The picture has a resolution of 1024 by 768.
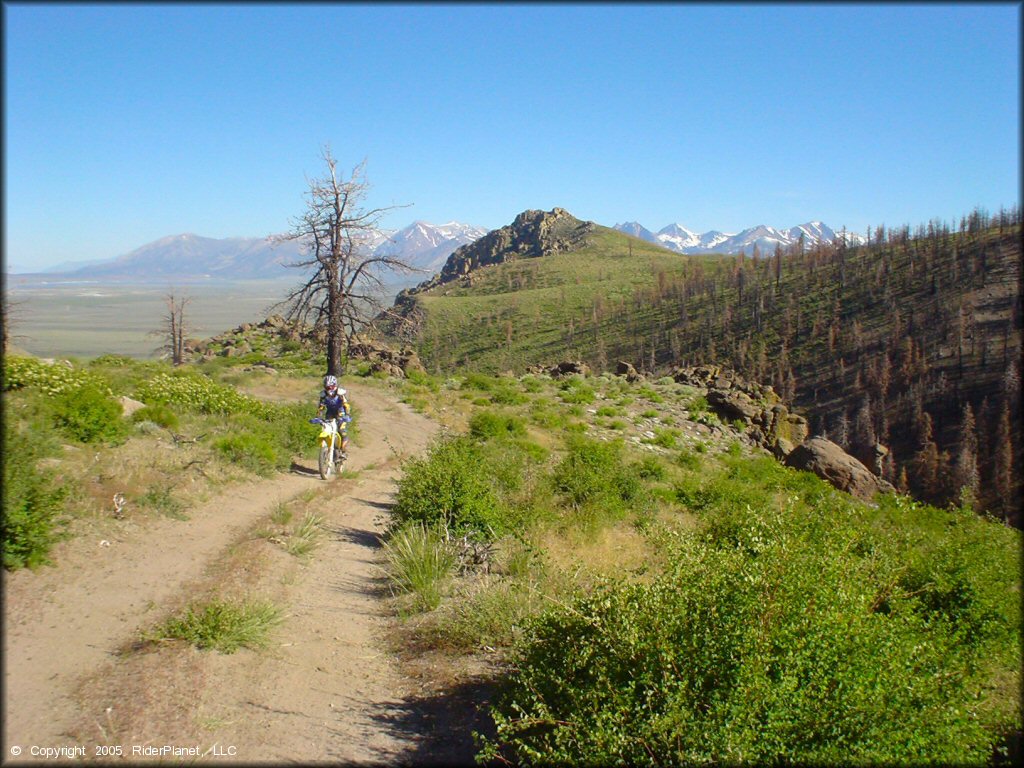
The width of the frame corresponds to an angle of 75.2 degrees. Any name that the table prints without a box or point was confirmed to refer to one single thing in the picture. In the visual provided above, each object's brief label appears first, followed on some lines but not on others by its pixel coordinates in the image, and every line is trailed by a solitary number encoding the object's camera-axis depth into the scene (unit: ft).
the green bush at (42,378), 34.76
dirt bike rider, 40.22
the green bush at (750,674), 10.86
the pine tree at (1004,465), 173.68
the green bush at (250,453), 36.96
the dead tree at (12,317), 68.82
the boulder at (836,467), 67.41
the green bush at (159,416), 39.37
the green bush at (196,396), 45.98
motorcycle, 39.68
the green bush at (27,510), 19.84
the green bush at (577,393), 87.19
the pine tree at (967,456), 173.06
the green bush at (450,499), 27.53
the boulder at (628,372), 124.57
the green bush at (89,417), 32.27
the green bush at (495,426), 55.77
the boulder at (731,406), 96.43
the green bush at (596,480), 37.09
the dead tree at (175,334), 137.18
